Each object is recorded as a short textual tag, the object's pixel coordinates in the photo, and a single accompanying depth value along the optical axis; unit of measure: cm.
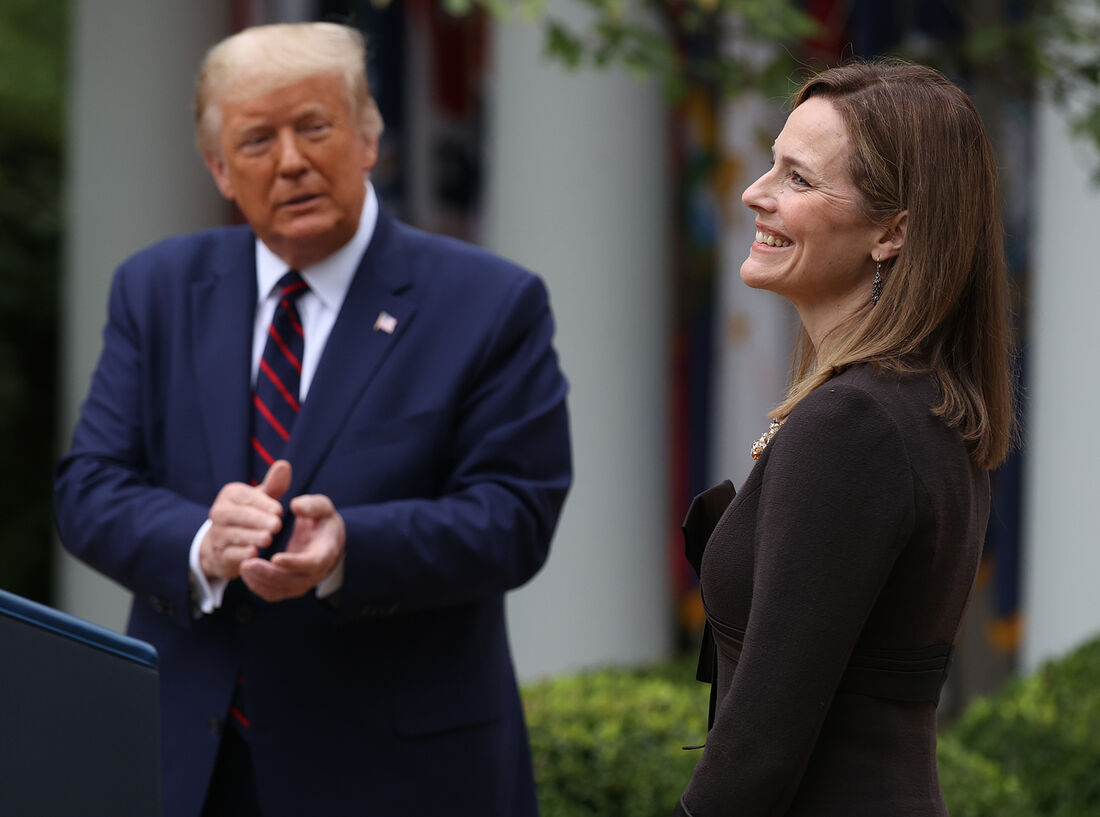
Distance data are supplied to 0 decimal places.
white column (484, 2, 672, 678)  1435
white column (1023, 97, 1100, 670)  1292
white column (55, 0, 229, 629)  1523
